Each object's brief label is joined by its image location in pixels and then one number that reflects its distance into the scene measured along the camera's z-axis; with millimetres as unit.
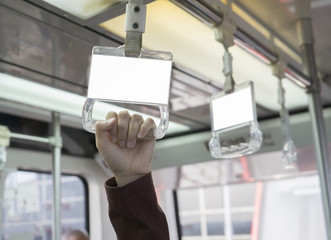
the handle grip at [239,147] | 1161
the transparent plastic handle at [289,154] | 1544
